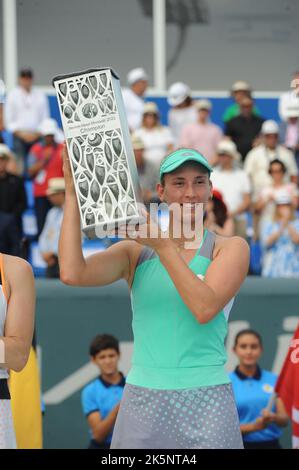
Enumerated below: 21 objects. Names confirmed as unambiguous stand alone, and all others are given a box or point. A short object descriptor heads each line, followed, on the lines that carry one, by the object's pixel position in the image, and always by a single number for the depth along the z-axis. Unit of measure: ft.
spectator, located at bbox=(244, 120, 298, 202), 65.26
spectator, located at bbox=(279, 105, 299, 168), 70.44
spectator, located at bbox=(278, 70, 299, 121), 74.63
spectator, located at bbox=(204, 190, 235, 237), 44.45
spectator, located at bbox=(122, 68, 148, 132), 73.61
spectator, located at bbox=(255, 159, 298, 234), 58.12
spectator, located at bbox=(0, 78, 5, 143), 72.49
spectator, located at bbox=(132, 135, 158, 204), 61.11
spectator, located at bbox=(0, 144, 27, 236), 60.82
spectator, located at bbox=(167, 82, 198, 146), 73.92
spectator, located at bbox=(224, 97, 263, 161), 72.49
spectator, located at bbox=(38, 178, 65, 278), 56.66
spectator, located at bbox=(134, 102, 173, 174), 67.92
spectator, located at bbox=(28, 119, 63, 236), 62.85
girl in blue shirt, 38.91
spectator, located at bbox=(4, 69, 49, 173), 72.33
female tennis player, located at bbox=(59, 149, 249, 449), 21.38
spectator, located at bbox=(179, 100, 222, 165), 70.64
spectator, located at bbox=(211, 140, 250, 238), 61.41
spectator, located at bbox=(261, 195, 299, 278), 53.06
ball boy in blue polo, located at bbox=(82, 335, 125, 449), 39.32
